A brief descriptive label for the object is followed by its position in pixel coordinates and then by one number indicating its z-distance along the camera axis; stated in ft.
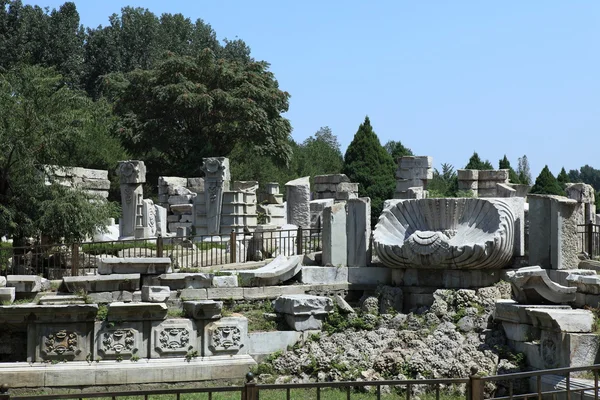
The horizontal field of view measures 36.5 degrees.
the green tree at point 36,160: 56.70
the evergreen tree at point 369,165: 116.47
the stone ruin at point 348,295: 38.75
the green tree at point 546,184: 108.47
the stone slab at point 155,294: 41.75
